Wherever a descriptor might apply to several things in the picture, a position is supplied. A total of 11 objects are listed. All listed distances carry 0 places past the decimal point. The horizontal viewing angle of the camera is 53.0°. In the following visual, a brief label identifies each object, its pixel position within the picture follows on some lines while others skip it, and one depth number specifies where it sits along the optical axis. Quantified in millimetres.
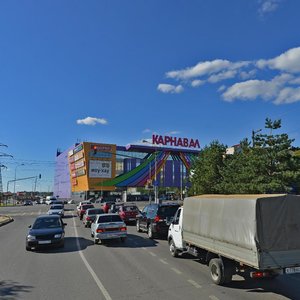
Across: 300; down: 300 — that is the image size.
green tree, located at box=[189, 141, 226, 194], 32094
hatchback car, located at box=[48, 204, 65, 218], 30833
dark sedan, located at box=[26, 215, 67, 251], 12950
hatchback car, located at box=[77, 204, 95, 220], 31785
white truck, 6351
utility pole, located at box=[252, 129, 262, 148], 24146
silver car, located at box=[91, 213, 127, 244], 14346
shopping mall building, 81665
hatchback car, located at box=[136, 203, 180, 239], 15845
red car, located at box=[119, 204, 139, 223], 24249
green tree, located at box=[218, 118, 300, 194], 21744
